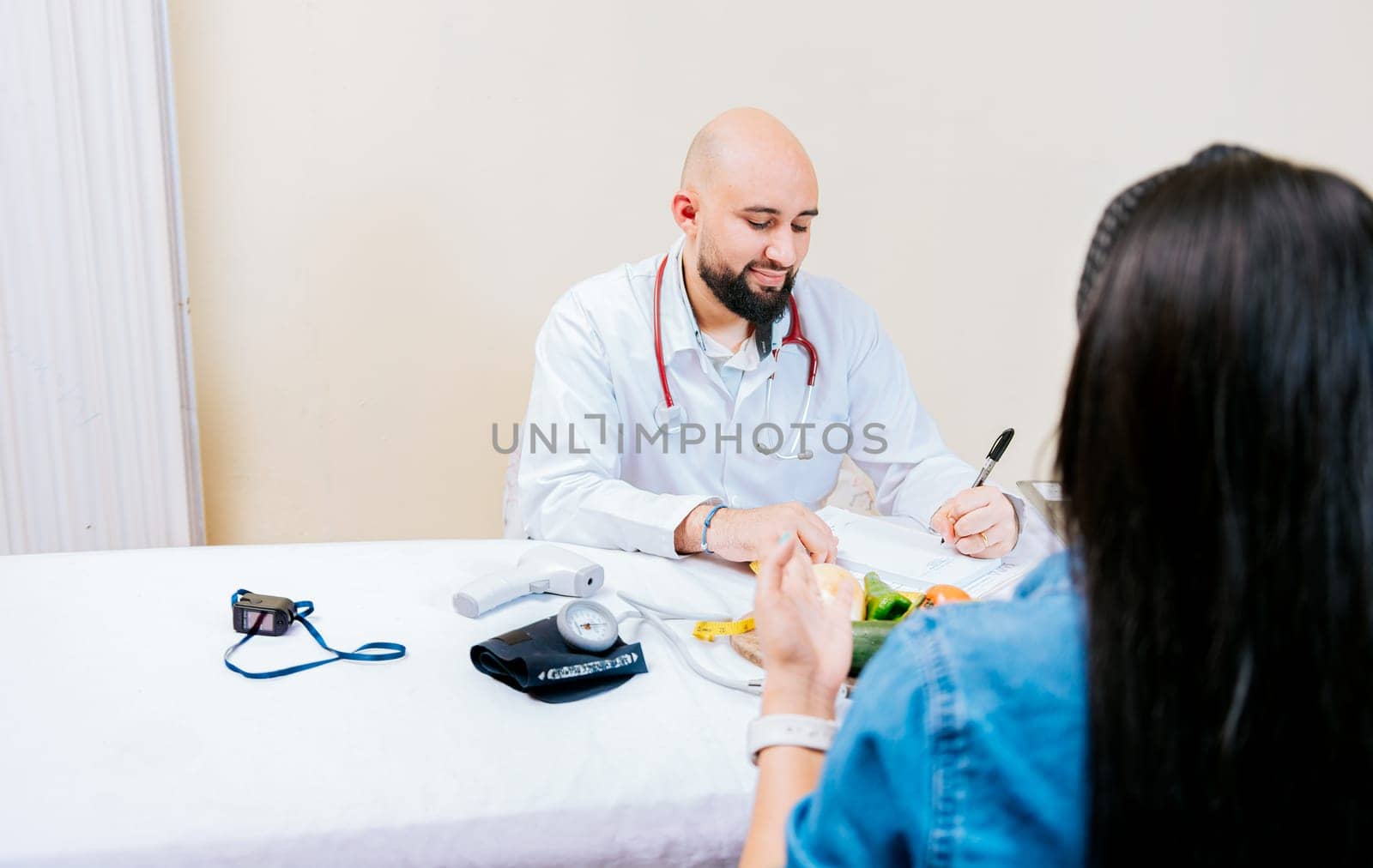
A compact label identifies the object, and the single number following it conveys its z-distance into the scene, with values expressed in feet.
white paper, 4.95
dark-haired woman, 1.82
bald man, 6.22
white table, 3.10
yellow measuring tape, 4.31
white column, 7.06
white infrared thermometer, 4.50
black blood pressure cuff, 3.80
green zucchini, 3.81
